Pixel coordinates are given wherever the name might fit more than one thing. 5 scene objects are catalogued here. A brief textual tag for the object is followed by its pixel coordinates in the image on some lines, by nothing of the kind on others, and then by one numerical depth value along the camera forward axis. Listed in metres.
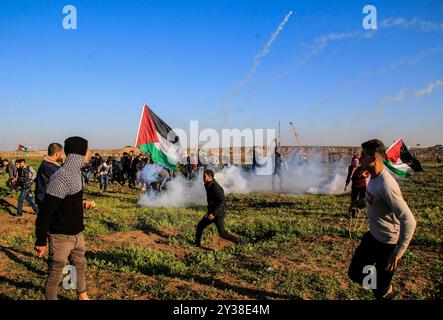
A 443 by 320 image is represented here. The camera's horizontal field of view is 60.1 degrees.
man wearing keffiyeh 4.20
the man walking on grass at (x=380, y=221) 3.92
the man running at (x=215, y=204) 8.04
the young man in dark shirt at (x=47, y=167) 5.60
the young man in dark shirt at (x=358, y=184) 10.80
